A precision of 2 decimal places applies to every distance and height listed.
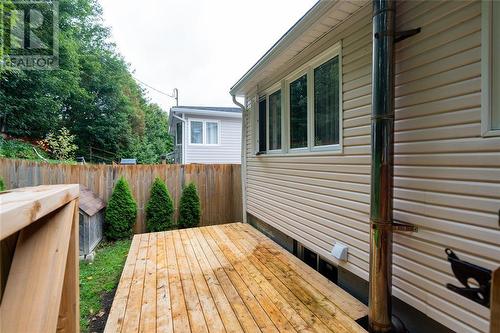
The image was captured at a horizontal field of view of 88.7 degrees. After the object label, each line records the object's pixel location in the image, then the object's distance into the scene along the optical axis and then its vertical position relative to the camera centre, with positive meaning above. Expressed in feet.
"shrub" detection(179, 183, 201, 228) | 21.15 -3.62
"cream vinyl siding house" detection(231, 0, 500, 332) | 5.36 +0.50
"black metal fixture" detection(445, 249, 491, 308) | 3.97 -1.96
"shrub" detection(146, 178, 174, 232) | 20.15 -3.53
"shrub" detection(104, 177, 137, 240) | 18.62 -3.59
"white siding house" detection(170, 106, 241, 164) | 36.55 +4.48
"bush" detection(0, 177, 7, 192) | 15.29 -1.20
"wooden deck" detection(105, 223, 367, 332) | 7.43 -4.61
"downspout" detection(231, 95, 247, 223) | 20.15 +0.02
